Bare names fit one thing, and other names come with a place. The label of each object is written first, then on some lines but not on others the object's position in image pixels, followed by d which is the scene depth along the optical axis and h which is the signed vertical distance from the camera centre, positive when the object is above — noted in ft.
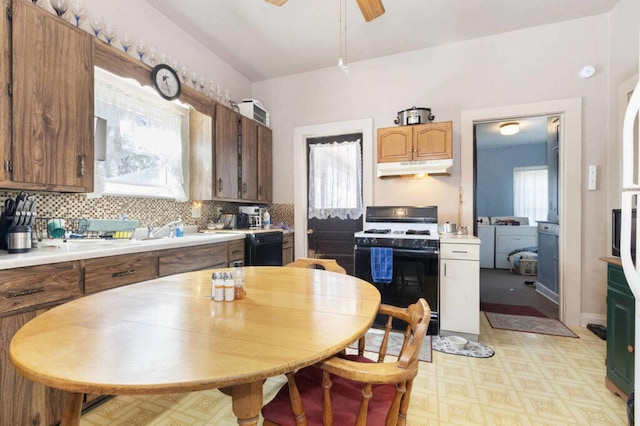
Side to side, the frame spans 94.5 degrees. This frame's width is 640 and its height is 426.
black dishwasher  10.05 -1.31
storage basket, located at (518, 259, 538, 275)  17.03 -3.13
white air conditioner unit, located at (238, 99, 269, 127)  12.05 +4.28
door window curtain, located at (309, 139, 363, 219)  12.26 +1.37
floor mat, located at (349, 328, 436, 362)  7.91 -3.77
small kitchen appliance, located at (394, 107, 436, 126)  10.26 +3.38
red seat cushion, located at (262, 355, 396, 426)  3.14 -2.17
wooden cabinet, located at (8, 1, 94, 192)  5.24 +2.11
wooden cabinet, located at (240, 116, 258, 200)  11.58 +2.16
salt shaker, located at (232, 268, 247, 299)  3.94 -0.98
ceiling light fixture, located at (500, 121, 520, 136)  15.48 +4.57
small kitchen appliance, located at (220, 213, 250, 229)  11.49 -0.31
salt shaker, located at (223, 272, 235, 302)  3.84 -1.01
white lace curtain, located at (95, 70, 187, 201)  7.87 +2.11
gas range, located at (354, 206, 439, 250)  9.13 -0.57
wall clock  8.14 +3.75
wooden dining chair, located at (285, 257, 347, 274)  6.24 -1.14
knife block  5.38 -0.27
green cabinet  5.32 -2.26
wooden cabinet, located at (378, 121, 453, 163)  9.83 +2.41
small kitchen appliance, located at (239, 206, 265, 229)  12.09 -0.11
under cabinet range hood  9.91 +1.58
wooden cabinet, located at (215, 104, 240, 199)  10.25 +2.14
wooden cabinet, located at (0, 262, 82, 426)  4.38 -1.60
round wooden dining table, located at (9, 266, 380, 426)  2.09 -1.14
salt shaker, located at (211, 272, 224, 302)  3.83 -0.99
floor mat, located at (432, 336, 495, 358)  7.77 -3.71
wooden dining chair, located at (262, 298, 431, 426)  2.67 -1.96
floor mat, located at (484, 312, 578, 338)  9.23 -3.70
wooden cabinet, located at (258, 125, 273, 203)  12.61 +2.11
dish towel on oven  9.26 -1.64
